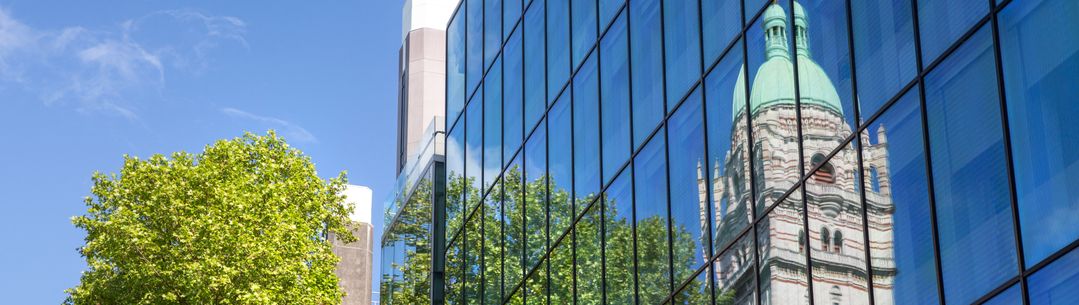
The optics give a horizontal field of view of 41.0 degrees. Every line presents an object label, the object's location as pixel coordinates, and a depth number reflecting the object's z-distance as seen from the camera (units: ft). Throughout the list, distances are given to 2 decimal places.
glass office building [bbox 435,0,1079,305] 41.91
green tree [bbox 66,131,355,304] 119.14
